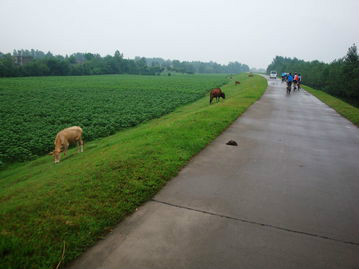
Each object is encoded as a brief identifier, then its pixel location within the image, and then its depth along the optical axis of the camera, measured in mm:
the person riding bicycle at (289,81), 28266
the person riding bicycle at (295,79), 30962
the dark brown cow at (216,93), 23688
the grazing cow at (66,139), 10672
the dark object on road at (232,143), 8866
